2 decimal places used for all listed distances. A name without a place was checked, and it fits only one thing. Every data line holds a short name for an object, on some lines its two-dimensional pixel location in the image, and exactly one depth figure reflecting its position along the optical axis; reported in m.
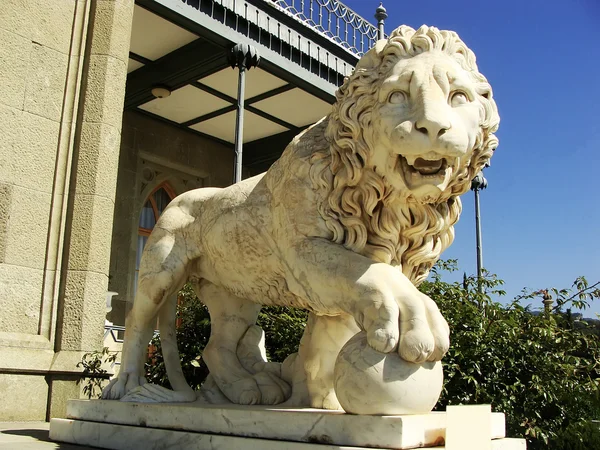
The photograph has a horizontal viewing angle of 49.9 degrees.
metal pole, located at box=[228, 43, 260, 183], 7.07
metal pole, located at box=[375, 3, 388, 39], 9.21
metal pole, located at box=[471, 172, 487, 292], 10.36
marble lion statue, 1.98
